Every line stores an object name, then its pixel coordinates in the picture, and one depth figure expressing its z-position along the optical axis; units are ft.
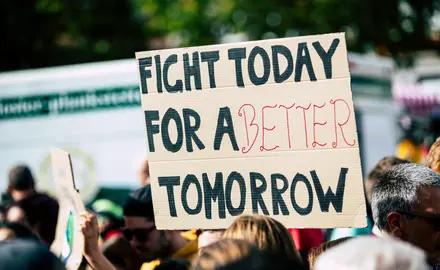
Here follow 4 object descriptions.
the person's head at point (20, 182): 21.02
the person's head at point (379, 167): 15.85
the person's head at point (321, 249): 10.58
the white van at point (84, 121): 31.96
